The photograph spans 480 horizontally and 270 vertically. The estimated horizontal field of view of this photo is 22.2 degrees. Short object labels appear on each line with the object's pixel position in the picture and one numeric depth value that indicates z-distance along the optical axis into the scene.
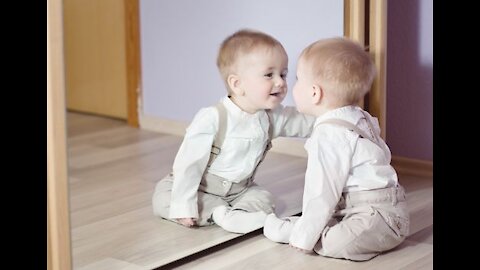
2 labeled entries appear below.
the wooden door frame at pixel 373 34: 2.83
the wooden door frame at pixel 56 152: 2.16
